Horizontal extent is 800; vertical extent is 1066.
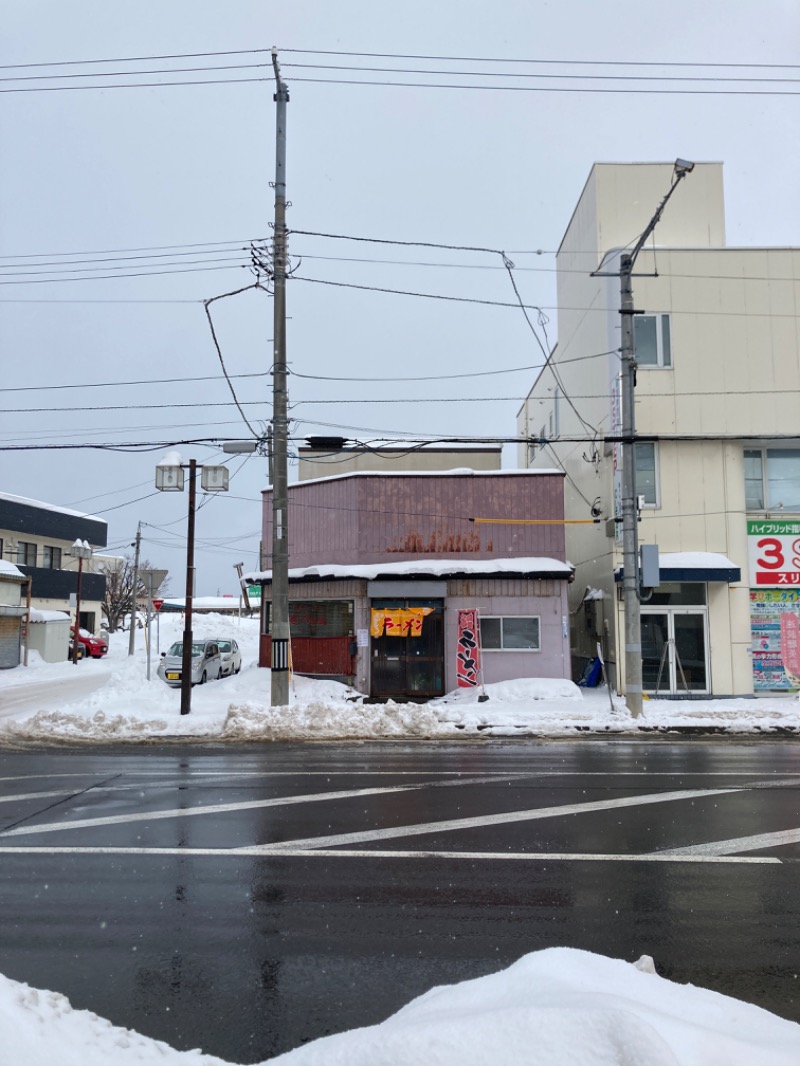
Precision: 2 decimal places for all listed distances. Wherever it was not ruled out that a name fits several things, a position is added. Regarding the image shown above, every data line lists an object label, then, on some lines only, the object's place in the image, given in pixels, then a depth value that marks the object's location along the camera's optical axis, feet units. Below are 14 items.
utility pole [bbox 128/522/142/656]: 124.84
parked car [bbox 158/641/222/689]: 86.88
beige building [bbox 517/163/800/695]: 72.02
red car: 144.25
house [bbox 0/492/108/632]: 145.59
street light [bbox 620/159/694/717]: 59.11
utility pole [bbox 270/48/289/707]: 57.31
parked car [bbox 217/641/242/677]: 101.13
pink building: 72.28
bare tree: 220.23
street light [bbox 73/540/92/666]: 120.06
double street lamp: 60.23
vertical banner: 70.59
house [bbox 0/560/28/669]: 114.62
